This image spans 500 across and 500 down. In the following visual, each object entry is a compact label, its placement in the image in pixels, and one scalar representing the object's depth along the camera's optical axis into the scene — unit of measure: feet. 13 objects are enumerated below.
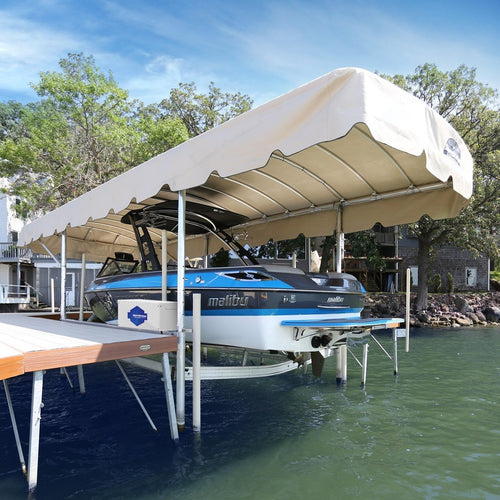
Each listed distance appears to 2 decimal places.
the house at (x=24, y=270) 85.10
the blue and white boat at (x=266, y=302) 16.25
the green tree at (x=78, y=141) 60.95
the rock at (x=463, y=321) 69.15
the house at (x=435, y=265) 94.43
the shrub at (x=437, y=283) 91.40
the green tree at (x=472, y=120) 65.62
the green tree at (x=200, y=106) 75.10
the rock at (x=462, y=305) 75.51
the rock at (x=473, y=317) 71.10
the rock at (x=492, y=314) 72.79
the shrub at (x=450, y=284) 91.00
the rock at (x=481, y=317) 71.57
